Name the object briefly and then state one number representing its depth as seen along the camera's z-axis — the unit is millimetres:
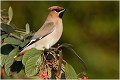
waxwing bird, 6288
